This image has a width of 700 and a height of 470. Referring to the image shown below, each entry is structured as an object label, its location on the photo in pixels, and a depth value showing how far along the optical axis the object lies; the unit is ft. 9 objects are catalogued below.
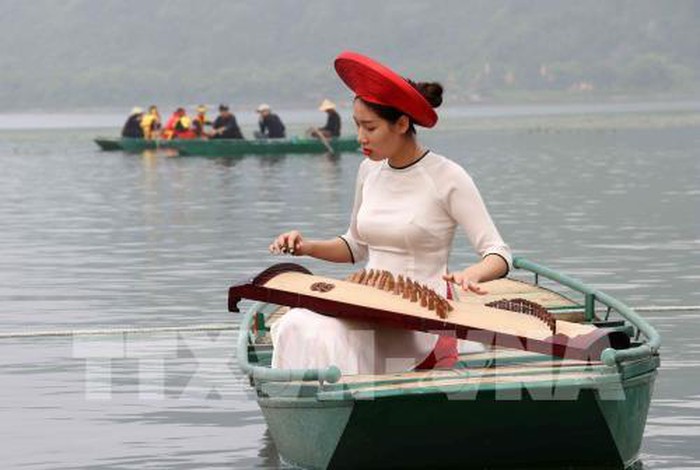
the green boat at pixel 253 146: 171.73
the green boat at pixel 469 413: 31.50
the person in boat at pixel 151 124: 187.73
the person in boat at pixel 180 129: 180.14
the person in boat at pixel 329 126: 171.94
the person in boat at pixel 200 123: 177.06
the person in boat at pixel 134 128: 188.17
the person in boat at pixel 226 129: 175.32
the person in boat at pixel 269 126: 172.61
